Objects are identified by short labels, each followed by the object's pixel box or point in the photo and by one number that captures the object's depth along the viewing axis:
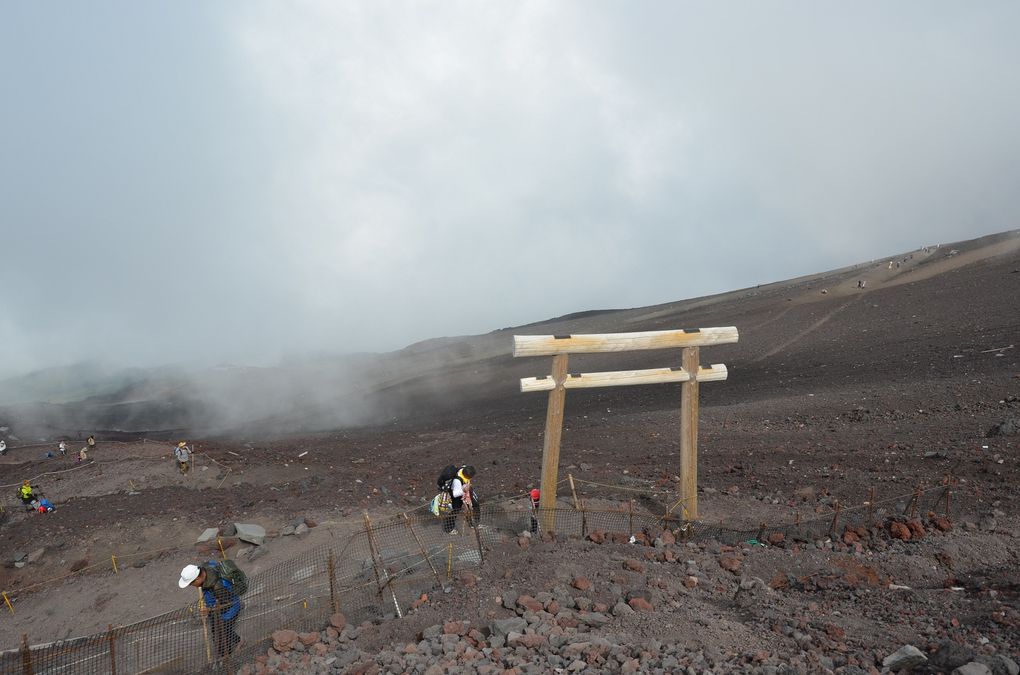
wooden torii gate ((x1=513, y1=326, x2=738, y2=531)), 9.62
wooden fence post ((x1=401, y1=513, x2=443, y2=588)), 8.06
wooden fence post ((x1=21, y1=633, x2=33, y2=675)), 6.33
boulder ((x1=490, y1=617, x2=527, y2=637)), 6.15
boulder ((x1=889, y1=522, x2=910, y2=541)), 9.25
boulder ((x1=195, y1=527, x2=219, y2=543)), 12.89
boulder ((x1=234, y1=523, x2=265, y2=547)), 12.20
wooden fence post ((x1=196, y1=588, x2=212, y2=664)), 7.35
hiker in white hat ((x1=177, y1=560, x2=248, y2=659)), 7.33
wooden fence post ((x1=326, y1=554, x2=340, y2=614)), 7.72
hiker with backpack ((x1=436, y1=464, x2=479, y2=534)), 10.73
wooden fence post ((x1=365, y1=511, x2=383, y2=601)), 7.98
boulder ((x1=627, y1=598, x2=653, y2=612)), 6.65
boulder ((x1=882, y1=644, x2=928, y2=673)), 4.91
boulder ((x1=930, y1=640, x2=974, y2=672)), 4.69
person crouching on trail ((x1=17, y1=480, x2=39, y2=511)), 17.97
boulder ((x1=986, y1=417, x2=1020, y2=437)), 13.91
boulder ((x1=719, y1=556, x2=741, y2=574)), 8.24
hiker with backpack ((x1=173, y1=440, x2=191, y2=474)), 21.58
